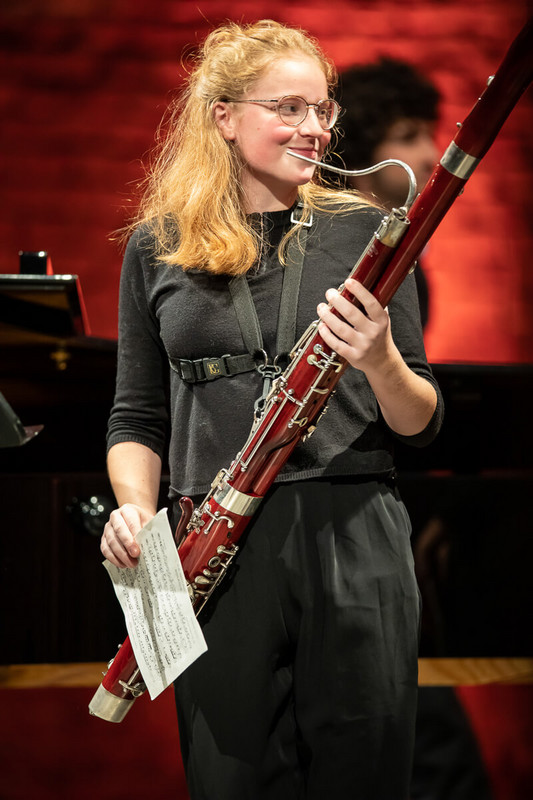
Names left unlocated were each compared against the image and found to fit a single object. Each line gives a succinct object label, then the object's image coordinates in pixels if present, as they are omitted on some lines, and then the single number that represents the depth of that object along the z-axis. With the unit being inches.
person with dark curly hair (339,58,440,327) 325.2
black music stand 220.5
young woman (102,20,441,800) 219.3
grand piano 258.7
